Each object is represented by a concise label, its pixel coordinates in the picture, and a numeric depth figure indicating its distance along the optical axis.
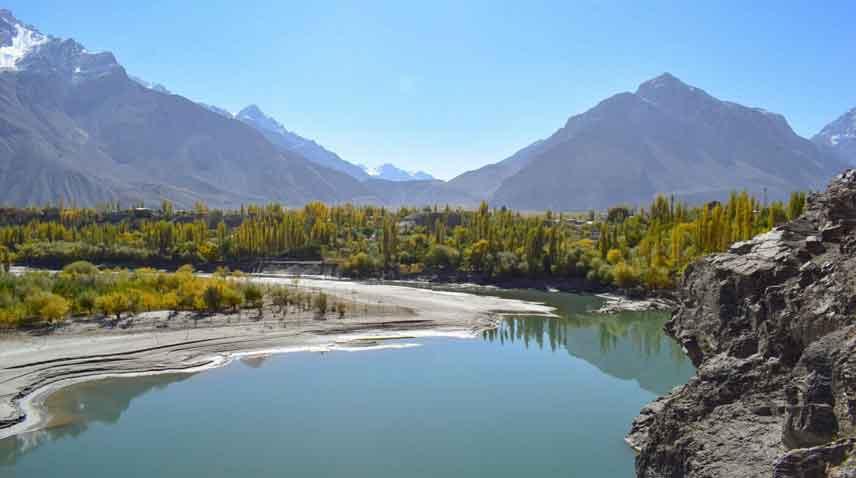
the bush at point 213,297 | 46.59
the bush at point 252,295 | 50.38
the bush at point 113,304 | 42.03
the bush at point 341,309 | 49.06
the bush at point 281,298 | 49.75
